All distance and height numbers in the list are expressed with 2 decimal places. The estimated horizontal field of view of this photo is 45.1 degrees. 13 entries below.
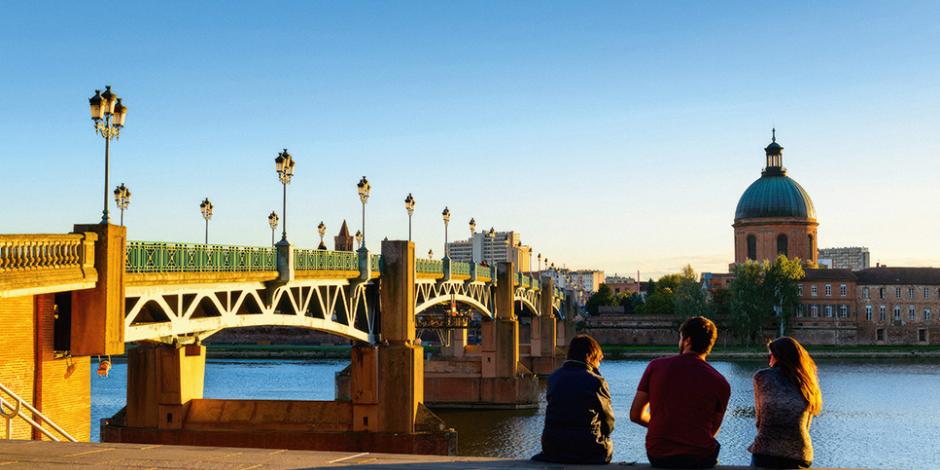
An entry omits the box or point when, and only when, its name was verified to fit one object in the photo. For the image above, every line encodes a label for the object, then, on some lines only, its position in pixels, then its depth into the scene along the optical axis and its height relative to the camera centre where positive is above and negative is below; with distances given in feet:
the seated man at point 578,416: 35.37 -3.55
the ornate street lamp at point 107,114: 76.64 +12.95
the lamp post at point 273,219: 168.25 +12.46
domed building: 516.73 +37.13
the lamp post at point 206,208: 140.26 +11.77
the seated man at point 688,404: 33.30 -3.01
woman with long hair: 33.78 -3.07
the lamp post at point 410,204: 173.78 +15.17
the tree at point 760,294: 407.23 +3.16
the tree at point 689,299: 433.48 +1.43
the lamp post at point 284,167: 118.11 +14.16
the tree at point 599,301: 571.69 +0.86
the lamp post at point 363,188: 147.43 +14.91
